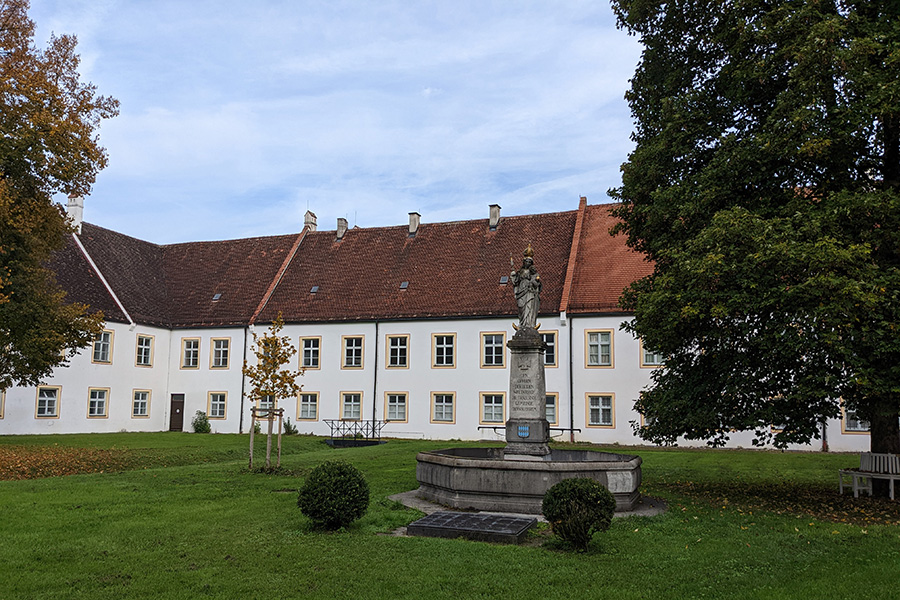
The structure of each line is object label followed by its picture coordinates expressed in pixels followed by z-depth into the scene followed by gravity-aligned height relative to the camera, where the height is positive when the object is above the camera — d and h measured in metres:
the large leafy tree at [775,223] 11.78 +2.92
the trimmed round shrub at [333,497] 9.58 -1.50
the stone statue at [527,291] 14.17 +1.88
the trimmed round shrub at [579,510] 8.71 -1.50
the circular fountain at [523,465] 11.47 -1.31
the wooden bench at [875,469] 13.52 -1.51
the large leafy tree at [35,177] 18.95 +5.74
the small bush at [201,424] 34.69 -1.93
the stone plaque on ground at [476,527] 9.31 -1.89
